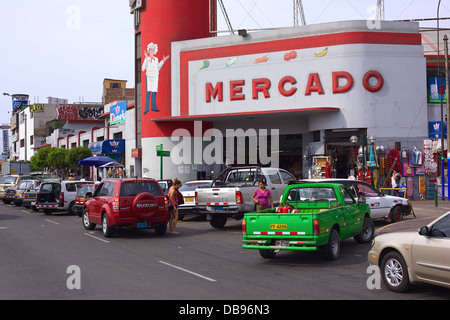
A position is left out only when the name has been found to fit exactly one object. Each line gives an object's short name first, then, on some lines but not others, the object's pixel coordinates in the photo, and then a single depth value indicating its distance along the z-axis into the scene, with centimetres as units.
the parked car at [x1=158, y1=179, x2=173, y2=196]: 2248
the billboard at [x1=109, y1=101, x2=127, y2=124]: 4472
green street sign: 2553
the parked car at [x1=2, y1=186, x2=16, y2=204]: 3192
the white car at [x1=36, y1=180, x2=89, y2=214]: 2492
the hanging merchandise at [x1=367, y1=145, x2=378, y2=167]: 2958
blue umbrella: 3540
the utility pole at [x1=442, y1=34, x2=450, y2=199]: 2562
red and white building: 3039
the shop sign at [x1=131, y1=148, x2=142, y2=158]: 3953
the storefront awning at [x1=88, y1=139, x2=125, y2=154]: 4356
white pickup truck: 1712
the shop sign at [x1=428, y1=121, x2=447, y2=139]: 3061
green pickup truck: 1073
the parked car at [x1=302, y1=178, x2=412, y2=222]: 1714
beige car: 759
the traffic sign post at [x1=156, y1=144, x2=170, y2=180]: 2553
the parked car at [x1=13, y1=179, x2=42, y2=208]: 2995
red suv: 1563
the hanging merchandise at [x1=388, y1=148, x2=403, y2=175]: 2994
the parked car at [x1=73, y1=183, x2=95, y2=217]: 2305
